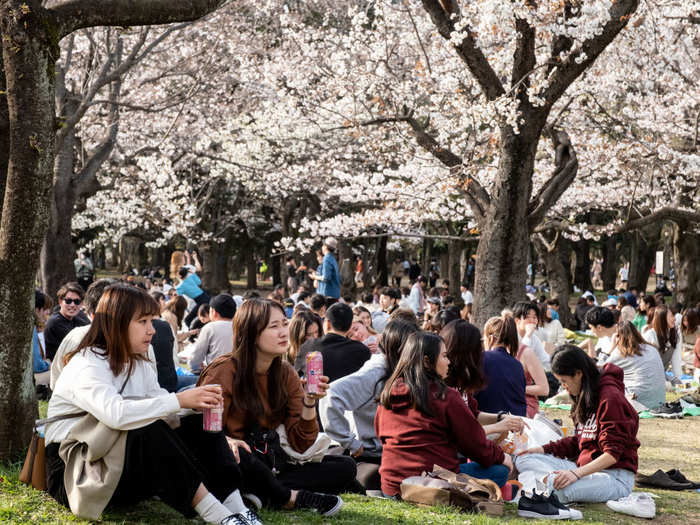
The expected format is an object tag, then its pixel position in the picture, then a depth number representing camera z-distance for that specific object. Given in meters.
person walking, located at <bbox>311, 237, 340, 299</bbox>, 14.84
